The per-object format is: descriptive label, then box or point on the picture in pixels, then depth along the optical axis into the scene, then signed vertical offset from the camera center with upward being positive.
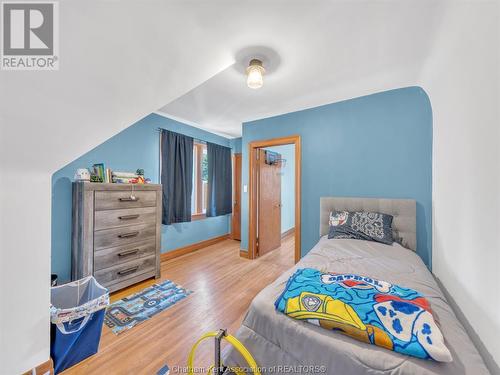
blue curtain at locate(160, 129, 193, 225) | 3.23 +0.22
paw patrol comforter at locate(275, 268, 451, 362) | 0.75 -0.55
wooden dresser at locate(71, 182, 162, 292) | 2.03 -0.49
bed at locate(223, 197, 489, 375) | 0.73 -0.63
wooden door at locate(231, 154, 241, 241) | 4.62 -0.28
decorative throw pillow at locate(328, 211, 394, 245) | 2.09 -0.42
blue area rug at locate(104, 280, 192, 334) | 1.79 -1.18
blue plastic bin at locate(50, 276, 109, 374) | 1.35 -1.01
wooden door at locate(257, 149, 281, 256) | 3.57 -0.34
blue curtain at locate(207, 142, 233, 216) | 4.12 +0.17
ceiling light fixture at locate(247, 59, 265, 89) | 1.76 +1.04
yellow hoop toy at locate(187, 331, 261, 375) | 0.84 -0.68
